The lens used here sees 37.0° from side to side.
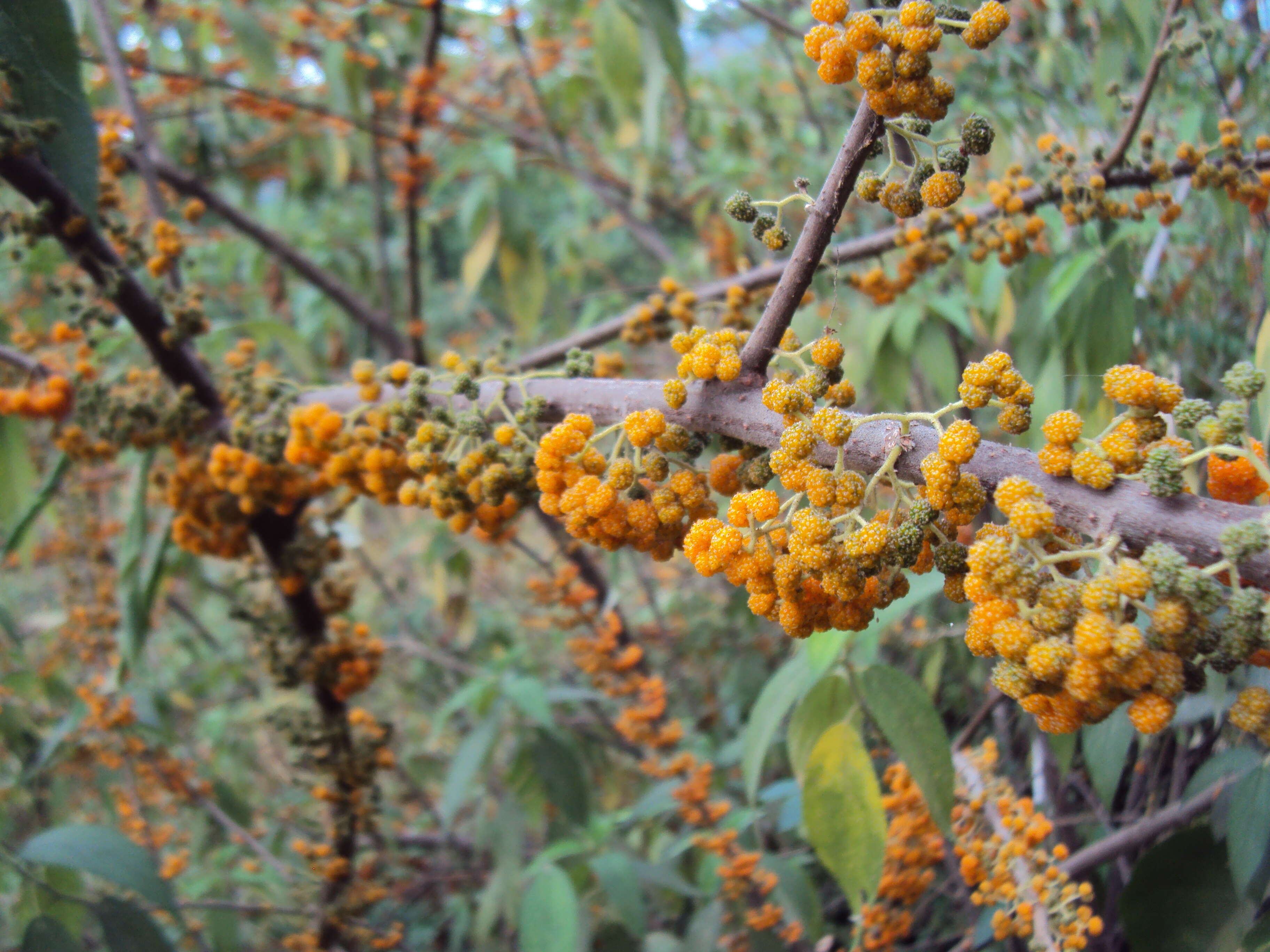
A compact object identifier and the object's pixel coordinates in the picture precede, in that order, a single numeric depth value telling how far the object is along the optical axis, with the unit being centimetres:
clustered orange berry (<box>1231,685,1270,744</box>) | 23
